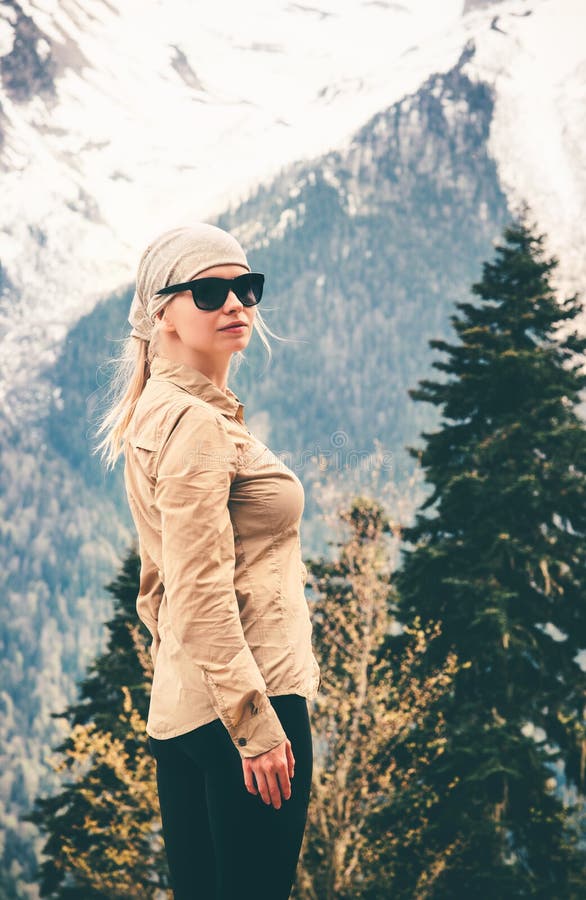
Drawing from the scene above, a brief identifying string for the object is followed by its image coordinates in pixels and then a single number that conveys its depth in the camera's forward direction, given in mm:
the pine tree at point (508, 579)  11438
